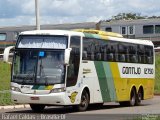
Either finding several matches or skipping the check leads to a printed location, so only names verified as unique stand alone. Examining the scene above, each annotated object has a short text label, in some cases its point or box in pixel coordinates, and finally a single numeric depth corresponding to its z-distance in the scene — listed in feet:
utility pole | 91.72
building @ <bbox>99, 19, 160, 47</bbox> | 201.57
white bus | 67.10
